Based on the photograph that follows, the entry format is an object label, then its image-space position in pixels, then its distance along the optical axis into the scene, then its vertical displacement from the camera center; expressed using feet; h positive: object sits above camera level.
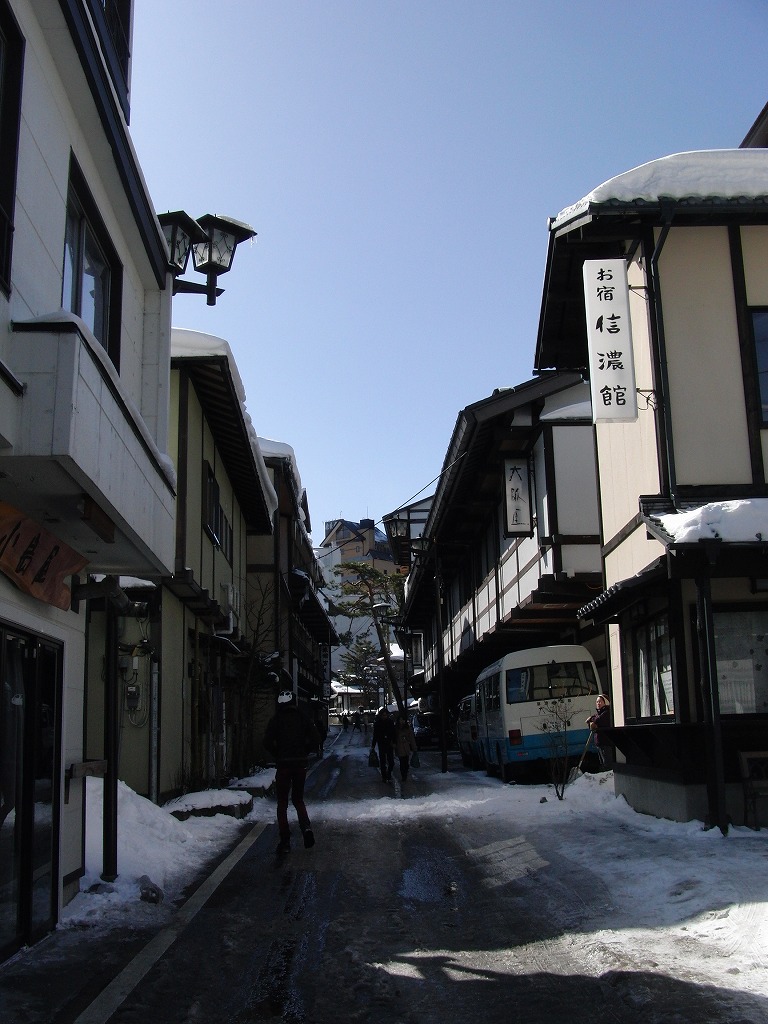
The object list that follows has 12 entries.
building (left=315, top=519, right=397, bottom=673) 363.02 +52.85
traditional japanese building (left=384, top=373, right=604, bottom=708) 65.00 +13.26
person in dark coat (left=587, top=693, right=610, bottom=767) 53.93 -1.61
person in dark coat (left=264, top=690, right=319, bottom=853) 38.29 -1.72
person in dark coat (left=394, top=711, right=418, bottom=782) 76.28 -3.48
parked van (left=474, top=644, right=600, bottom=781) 64.80 -0.47
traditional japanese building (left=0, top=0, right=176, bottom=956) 19.38 +5.57
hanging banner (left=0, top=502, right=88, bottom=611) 21.49 +3.37
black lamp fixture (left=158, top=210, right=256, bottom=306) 34.68 +15.72
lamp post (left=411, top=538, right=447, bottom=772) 95.82 +14.06
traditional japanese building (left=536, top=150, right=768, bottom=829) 37.11 +10.09
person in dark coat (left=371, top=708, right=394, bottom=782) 76.33 -3.23
